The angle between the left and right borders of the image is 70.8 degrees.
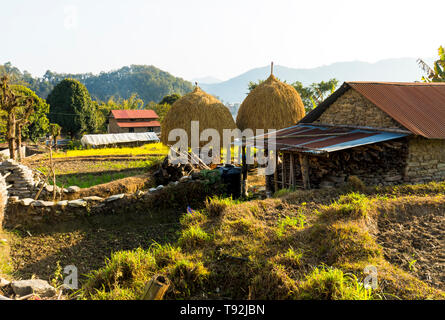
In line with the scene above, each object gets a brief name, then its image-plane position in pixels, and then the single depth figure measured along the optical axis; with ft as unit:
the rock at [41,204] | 31.17
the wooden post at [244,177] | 39.32
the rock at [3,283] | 16.94
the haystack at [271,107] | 59.01
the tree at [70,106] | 114.32
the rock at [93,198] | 33.09
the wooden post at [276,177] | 39.36
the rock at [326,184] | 34.58
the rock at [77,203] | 31.96
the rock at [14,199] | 31.40
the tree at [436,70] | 65.64
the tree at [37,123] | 96.56
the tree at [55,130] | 93.81
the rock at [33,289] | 15.84
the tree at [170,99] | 166.81
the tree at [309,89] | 107.24
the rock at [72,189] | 37.37
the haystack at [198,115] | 59.88
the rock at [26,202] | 31.12
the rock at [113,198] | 33.32
